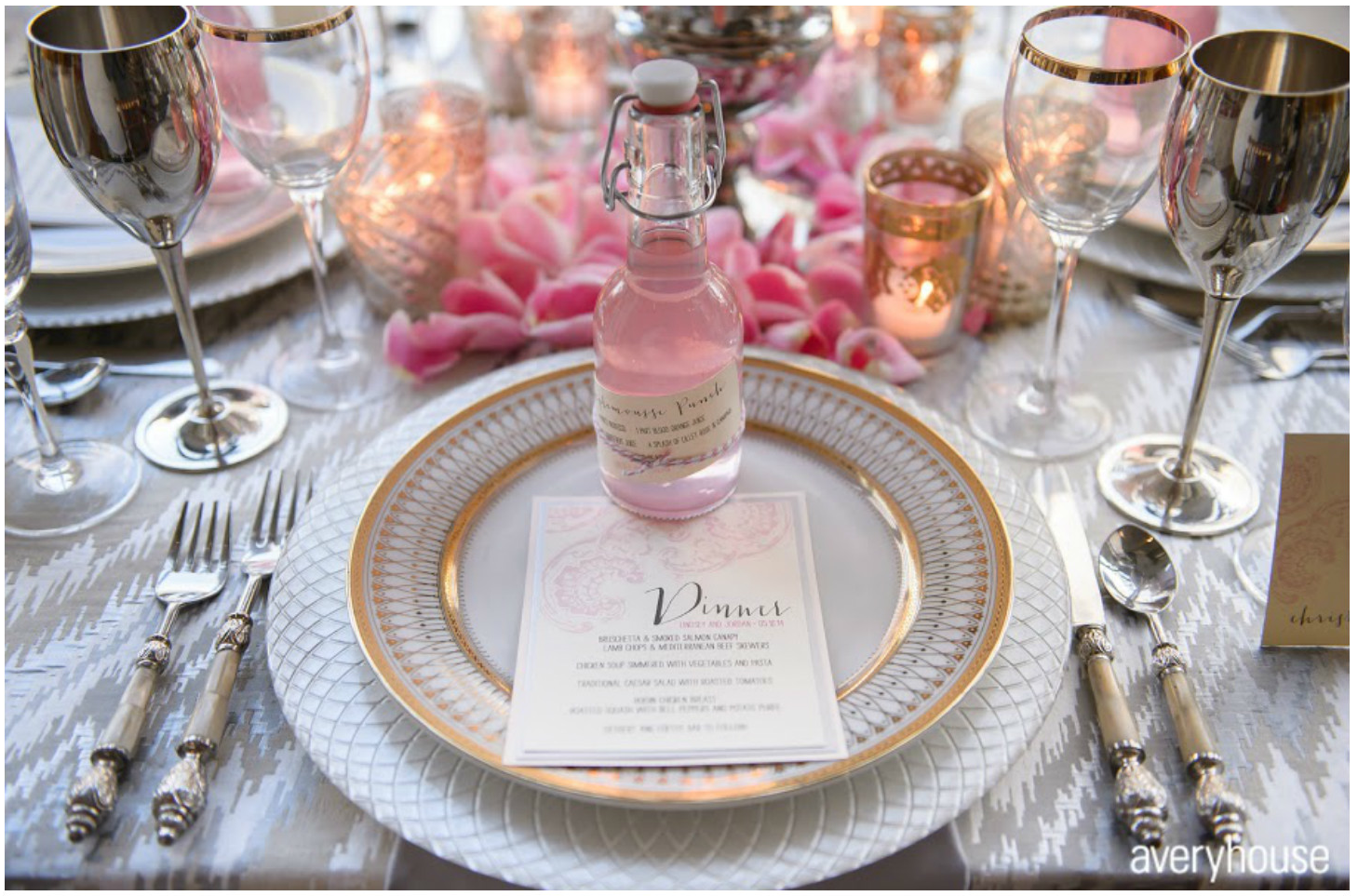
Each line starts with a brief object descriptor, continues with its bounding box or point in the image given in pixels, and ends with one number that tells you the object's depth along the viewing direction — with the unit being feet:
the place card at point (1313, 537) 1.99
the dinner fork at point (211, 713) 1.78
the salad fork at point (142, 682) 1.80
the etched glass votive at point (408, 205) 2.88
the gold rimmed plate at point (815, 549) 1.78
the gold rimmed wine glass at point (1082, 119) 2.13
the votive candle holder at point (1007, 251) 2.84
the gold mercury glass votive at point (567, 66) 3.69
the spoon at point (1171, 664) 1.76
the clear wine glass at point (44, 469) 2.31
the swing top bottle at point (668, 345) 1.90
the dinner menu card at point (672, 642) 1.77
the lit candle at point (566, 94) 3.75
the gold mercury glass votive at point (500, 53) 3.79
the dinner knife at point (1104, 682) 1.77
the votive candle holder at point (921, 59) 3.61
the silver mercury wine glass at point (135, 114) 2.03
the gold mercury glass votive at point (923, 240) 2.69
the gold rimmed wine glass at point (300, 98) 2.36
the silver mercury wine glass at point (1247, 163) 1.83
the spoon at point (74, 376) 2.77
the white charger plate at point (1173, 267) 2.90
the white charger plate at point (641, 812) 1.66
